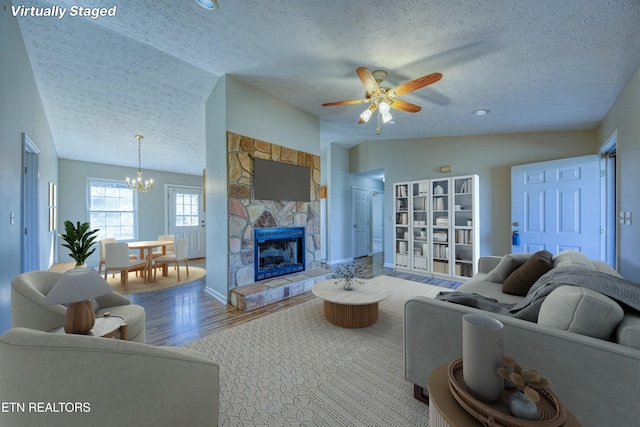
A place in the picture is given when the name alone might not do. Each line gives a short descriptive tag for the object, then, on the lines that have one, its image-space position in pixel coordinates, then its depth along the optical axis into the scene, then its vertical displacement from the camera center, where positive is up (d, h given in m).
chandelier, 4.73 +0.59
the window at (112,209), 5.89 +0.12
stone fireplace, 3.38 +0.02
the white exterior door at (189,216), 6.80 -0.08
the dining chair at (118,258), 3.96 -0.70
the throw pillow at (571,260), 2.03 -0.42
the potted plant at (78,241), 3.59 -0.40
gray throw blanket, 1.19 -0.42
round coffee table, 2.56 -1.00
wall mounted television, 3.68 +0.50
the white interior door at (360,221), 6.62 -0.23
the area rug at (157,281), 3.94 -1.19
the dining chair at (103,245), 4.53 -0.60
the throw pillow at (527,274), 2.29 -0.58
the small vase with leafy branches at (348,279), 2.88 -0.78
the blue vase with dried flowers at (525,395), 0.75 -0.56
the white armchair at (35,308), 1.59 -0.60
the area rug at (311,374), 1.52 -1.22
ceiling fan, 2.23 +1.18
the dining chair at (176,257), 4.54 -0.80
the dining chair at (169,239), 5.49 -0.57
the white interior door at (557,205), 3.23 +0.09
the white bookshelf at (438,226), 4.39 -0.26
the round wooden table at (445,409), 0.80 -0.67
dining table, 4.29 -0.67
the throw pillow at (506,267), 2.76 -0.61
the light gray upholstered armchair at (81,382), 0.86 -0.61
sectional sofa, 1.00 -0.63
